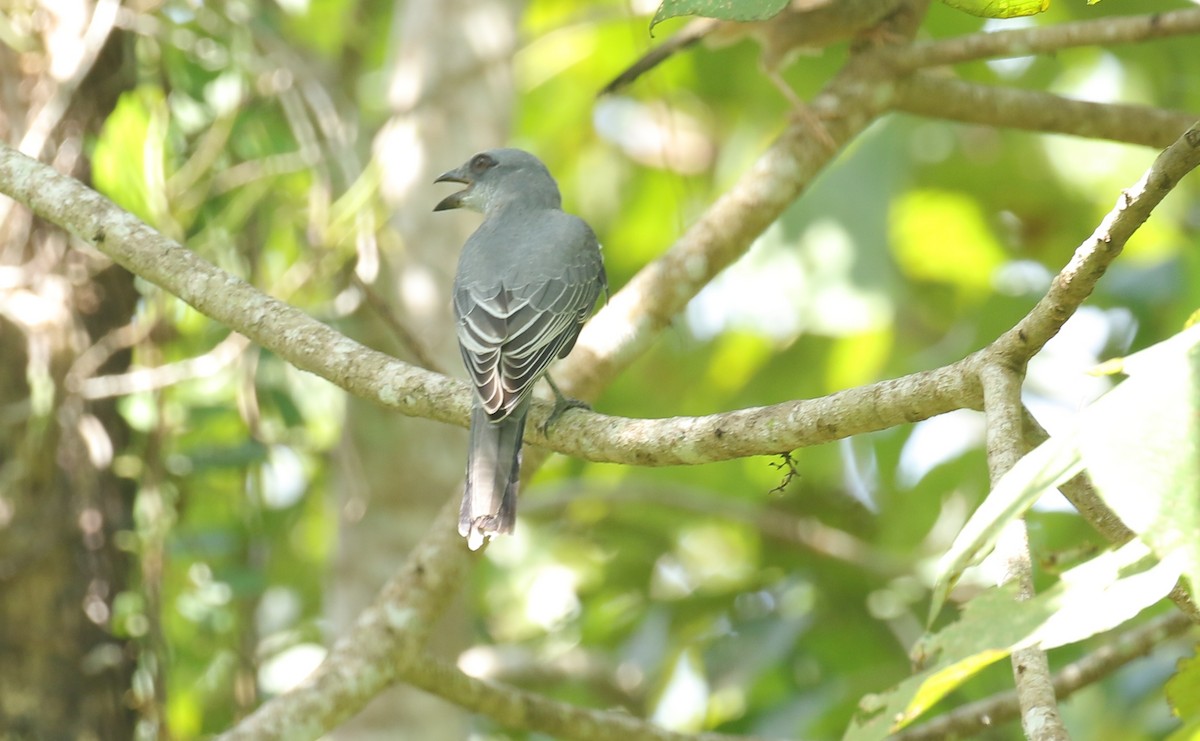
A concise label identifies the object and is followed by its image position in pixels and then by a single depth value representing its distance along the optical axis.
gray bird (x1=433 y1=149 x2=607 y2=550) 6.41
